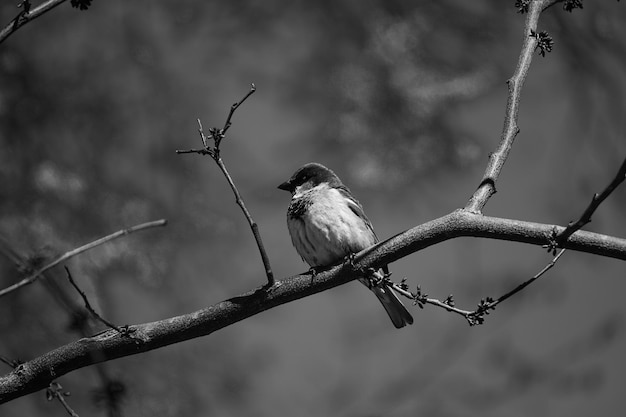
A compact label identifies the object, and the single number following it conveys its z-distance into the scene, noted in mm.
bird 8078
